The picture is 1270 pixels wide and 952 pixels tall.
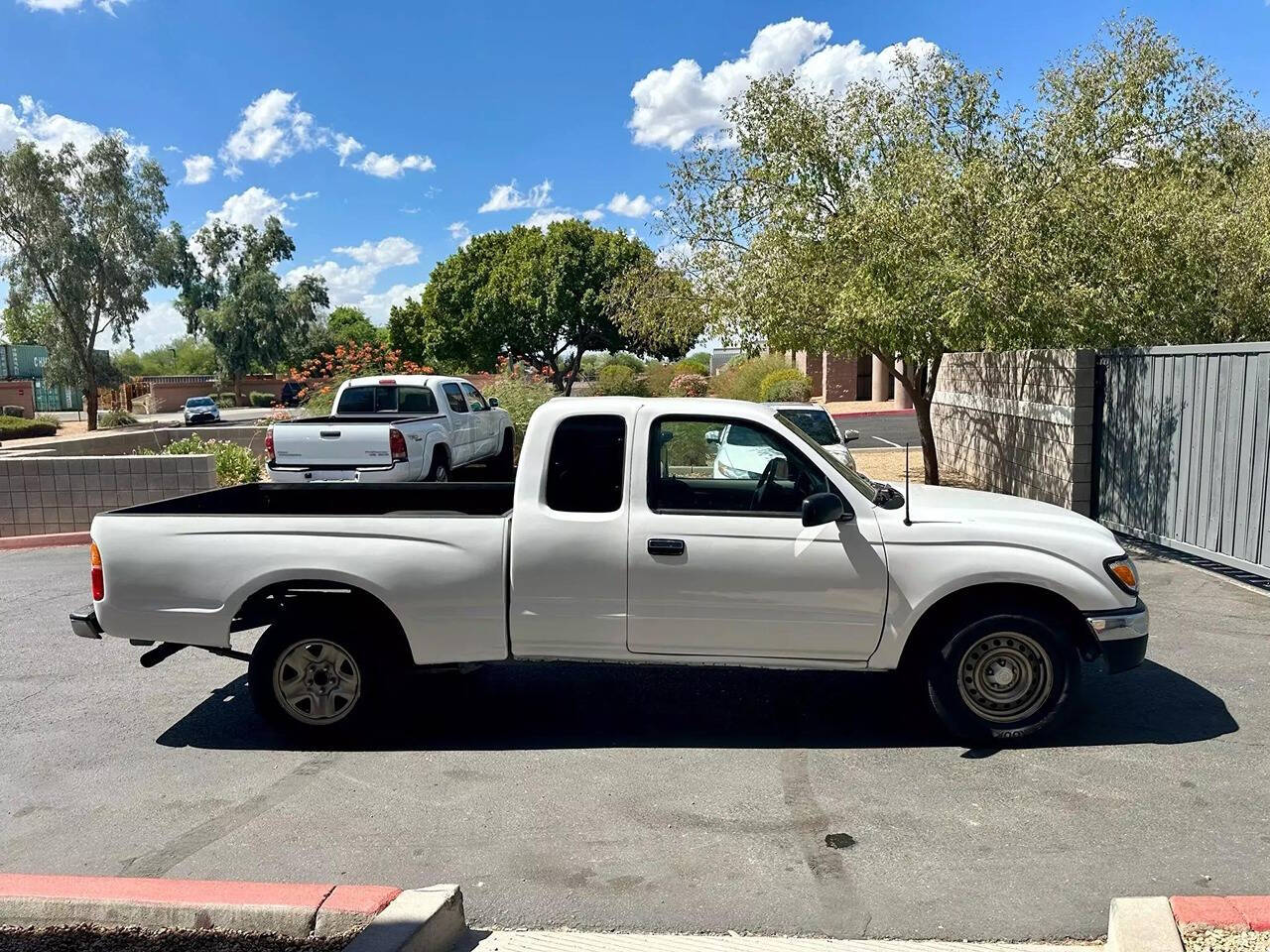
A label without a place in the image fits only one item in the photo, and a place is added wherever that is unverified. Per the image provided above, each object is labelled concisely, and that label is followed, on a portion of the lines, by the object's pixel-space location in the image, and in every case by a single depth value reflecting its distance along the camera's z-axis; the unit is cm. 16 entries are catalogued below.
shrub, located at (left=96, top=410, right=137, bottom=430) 4453
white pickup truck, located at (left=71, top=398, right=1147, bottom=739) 533
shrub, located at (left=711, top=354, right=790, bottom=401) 3475
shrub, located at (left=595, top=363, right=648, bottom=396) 3490
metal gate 843
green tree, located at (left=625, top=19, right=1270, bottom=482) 1161
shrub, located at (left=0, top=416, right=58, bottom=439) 3473
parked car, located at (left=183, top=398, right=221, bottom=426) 4625
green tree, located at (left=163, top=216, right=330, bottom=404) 6581
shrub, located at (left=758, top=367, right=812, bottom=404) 3177
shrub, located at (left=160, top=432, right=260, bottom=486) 1360
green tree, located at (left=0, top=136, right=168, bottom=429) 3762
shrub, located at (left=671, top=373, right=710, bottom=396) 3492
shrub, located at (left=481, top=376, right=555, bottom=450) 2066
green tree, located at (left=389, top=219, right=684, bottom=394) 5284
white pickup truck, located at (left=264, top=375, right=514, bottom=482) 1262
